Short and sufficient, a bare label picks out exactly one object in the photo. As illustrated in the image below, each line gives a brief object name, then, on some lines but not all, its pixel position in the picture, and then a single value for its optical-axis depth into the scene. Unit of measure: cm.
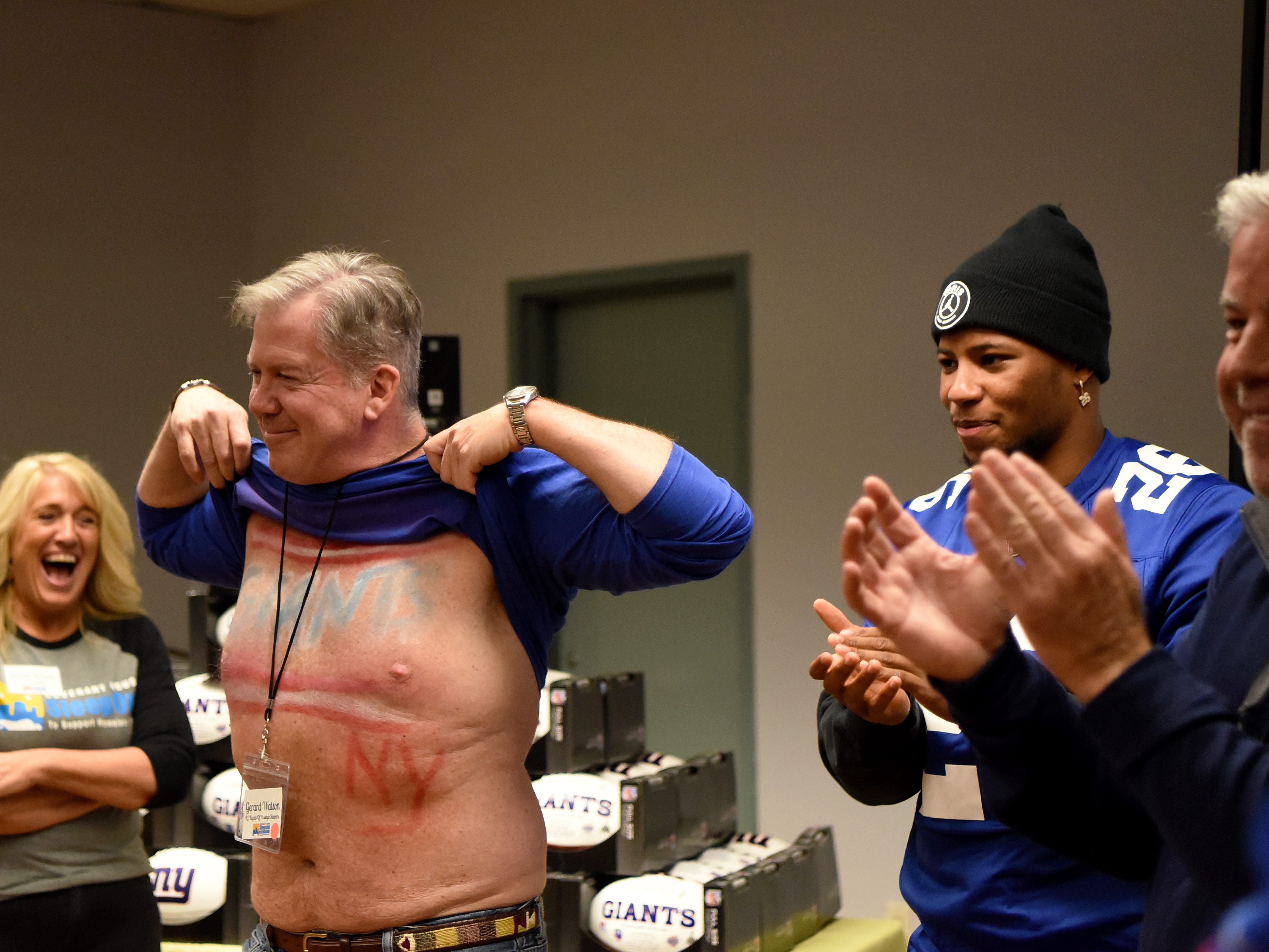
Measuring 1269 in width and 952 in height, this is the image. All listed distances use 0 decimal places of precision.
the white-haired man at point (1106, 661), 90
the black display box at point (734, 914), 305
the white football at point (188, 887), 329
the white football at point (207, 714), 349
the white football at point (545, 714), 348
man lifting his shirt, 164
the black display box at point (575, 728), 347
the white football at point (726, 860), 348
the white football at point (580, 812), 328
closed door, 484
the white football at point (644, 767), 351
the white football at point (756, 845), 362
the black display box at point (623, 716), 361
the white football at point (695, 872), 335
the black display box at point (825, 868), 354
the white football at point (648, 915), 310
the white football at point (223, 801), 339
